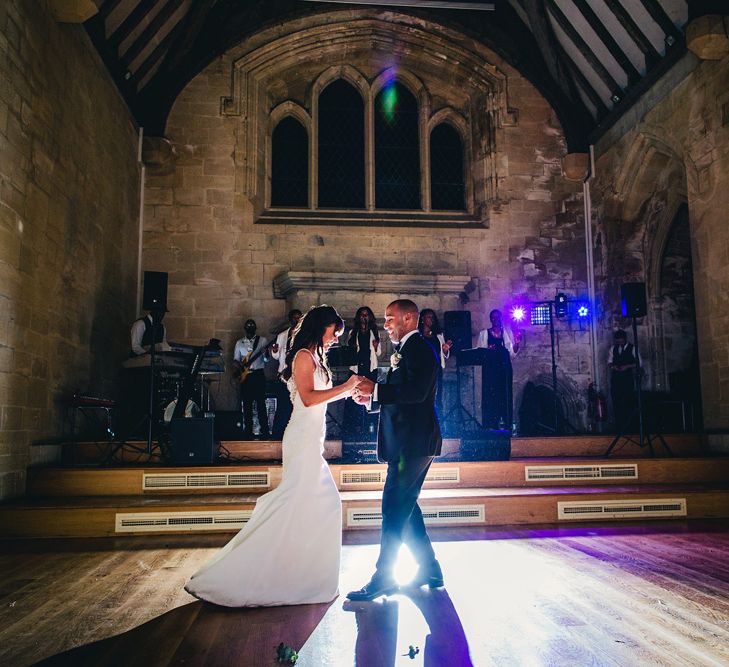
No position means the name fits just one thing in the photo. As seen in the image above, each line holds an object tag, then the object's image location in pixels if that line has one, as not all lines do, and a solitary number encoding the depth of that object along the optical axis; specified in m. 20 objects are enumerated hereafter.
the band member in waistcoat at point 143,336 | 6.77
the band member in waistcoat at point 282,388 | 7.41
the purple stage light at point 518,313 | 8.98
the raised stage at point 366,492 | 4.70
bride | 2.94
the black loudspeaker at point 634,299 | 6.49
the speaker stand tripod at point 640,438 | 6.14
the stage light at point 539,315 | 9.19
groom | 3.06
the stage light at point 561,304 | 8.53
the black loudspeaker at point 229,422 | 8.40
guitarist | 7.43
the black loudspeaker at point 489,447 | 6.22
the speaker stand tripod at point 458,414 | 7.12
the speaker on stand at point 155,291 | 6.18
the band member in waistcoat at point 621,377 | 8.18
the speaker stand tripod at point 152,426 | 5.71
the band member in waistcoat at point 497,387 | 7.14
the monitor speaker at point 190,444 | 5.73
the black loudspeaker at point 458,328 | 7.85
